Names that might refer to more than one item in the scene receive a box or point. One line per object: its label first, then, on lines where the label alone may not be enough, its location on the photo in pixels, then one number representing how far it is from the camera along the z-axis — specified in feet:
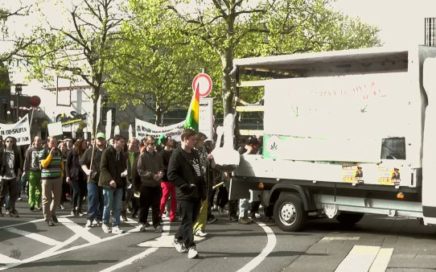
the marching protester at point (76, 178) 51.42
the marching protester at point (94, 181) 42.55
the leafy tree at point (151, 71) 105.29
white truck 35.73
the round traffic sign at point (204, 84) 51.55
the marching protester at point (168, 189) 45.73
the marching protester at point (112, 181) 40.78
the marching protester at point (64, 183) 58.34
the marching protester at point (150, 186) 42.39
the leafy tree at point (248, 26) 84.74
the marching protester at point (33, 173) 52.71
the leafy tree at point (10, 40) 92.32
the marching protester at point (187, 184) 32.14
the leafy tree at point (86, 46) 111.96
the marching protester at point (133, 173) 46.88
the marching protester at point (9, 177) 49.78
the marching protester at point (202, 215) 38.90
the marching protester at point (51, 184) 44.14
